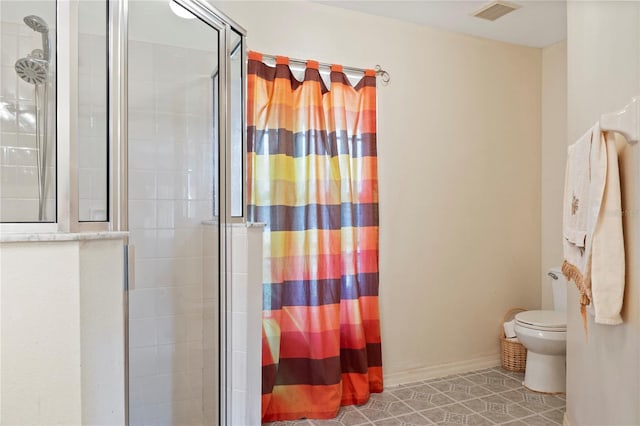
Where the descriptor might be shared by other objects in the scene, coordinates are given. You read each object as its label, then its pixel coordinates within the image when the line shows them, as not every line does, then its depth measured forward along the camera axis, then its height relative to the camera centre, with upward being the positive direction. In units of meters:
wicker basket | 2.99 -1.03
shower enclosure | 1.12 +0.19
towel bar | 1.40 +0.31
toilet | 2.55 -0.85
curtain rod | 2.48 +0.90
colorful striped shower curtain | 2.37 -0.11
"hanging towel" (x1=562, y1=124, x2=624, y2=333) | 1.50 -0.08
